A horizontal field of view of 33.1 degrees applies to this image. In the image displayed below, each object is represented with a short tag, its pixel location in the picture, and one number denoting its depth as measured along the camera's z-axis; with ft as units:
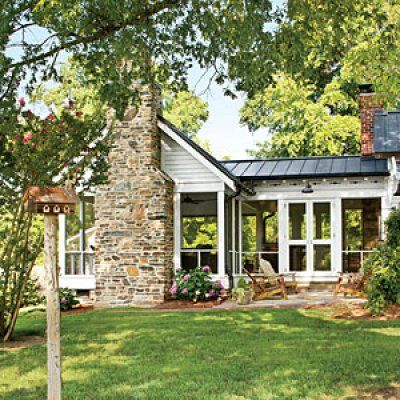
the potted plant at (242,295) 46.11
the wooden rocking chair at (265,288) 48.32
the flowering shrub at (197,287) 48.08
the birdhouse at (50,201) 18.63
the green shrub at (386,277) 38.45
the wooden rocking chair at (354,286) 45.52
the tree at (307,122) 82.99
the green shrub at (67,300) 48.37
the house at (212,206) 49.39
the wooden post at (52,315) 18.86
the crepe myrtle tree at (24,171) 33.14
